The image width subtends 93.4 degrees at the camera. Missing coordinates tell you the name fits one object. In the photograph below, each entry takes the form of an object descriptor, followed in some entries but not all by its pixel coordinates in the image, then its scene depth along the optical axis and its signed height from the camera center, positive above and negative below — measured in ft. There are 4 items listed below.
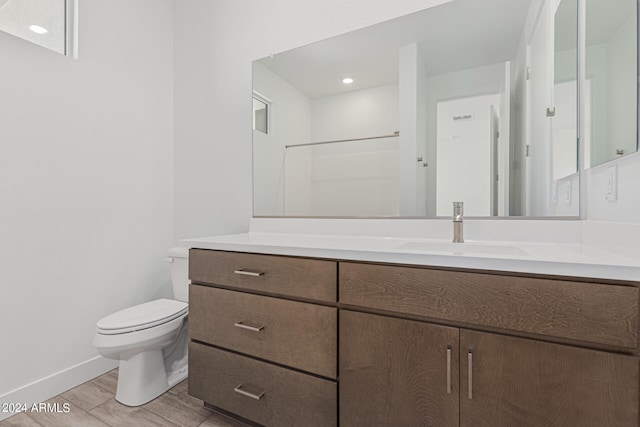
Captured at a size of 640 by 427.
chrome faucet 4.28 -0.12
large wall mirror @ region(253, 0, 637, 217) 4.14 +1.58
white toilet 4.72 -2.15
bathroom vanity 2.46 -1.28
